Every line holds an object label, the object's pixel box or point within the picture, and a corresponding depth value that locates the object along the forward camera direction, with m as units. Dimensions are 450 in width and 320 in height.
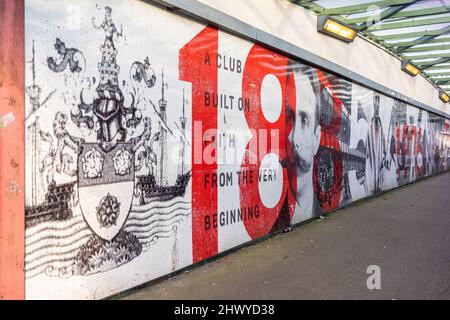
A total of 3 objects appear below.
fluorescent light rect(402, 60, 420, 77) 13.01
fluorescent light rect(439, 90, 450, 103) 18.48
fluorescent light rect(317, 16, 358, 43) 7.82
